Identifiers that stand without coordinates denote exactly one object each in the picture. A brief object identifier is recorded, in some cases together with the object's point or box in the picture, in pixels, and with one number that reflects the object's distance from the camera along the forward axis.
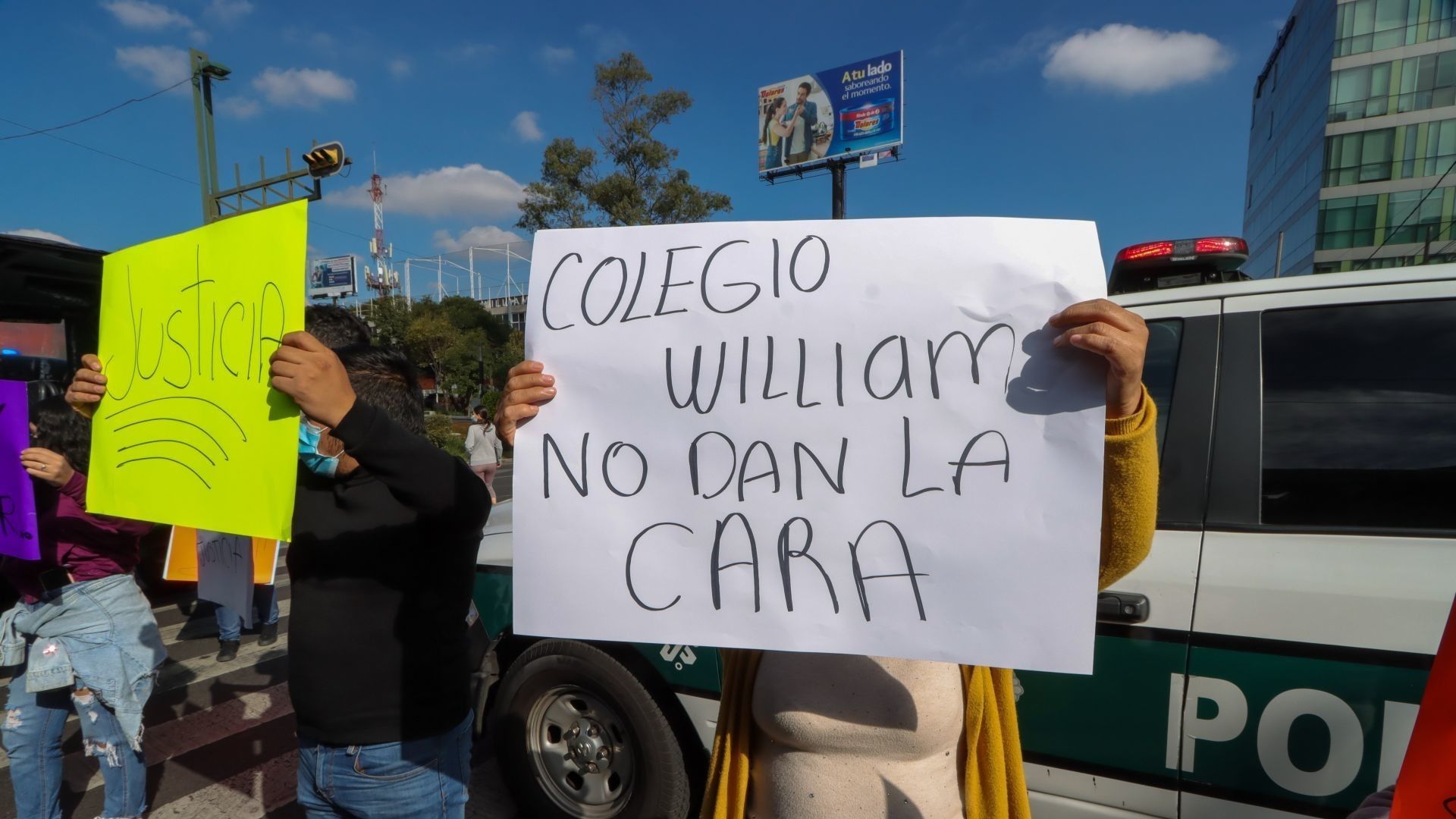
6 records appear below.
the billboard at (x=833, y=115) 29.77
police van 1.53
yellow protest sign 1.34
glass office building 38.34
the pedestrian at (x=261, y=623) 4.73
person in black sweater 1.55
